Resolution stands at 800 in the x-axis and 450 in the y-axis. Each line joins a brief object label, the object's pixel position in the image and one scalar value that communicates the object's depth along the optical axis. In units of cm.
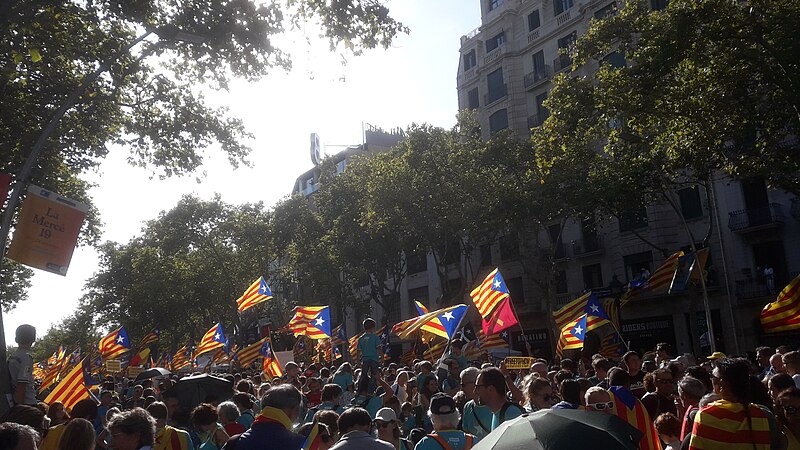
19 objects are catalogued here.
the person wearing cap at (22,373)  905
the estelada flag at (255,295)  2045
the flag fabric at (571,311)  1689
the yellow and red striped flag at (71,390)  952
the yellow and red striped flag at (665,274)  1766
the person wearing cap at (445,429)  503
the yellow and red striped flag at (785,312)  1044
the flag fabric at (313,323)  1888
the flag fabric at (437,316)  1391
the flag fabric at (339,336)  2577
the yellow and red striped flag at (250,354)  2094
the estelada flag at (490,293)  1312
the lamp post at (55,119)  1021
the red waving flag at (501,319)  1285
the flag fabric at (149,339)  3090
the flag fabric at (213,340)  2311
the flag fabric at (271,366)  1691
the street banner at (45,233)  979
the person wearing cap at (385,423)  621
